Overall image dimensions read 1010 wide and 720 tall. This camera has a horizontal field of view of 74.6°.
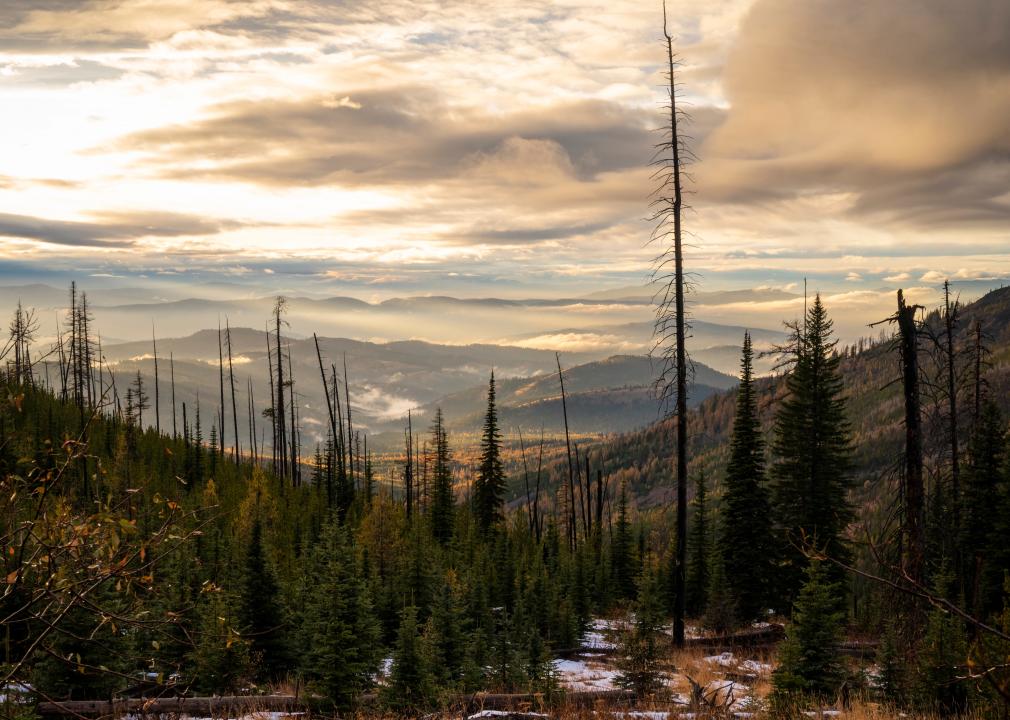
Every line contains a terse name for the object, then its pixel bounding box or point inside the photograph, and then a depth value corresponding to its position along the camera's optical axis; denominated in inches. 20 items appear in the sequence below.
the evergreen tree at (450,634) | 736.3
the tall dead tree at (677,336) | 919.0
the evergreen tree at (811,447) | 1247.5
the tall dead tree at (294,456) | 2486.8
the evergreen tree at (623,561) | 1745.1
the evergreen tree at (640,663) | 608.8
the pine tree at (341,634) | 540.7
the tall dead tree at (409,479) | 2618.4
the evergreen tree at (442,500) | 2079.2
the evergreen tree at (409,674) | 535.8
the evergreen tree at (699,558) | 1616.6
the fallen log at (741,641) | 1040.2
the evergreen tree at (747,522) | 1296.8
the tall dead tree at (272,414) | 2308.1
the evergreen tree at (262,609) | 792.9
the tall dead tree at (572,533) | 2299.5
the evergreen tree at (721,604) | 1202.0
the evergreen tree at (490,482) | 2133.4
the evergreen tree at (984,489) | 1190.9
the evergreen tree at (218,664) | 615.2
